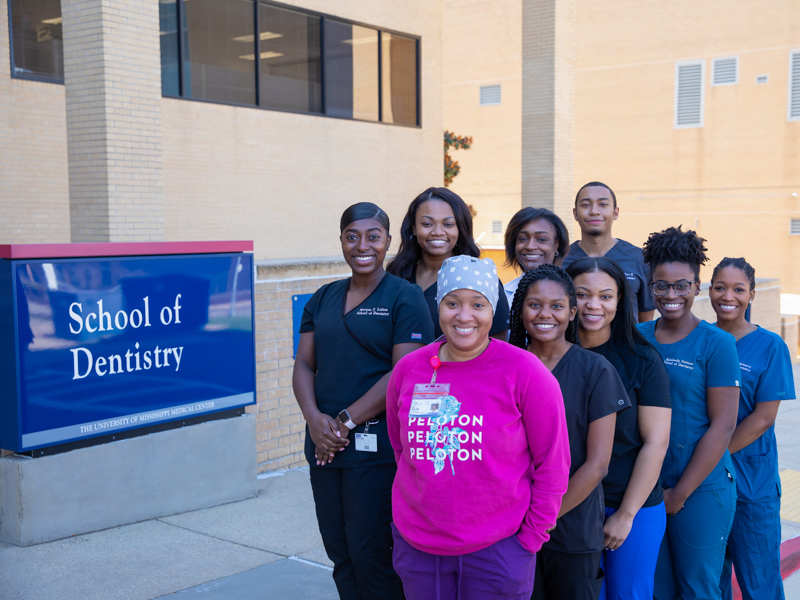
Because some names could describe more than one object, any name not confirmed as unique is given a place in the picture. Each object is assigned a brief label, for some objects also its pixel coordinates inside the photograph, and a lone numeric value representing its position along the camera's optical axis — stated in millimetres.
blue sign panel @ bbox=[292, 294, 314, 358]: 6809
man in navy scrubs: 4711
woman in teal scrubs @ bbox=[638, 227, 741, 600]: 3123
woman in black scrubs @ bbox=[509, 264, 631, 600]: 2715
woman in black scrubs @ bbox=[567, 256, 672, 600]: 2900
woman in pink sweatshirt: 2406
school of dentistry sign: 4812
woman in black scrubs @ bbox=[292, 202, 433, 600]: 3273
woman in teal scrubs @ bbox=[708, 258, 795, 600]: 3531
